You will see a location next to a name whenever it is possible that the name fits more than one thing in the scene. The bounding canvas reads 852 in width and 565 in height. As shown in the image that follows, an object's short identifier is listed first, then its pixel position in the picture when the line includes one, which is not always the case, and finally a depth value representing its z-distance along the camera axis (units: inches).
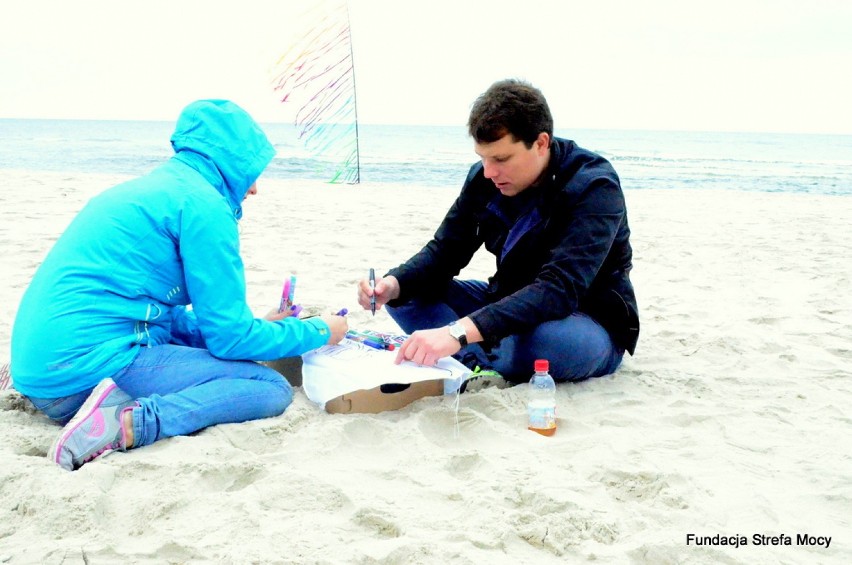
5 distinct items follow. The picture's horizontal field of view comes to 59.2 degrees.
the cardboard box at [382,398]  111.5
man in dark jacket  112.8
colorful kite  453.7
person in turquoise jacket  96.7
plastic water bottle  107.4
